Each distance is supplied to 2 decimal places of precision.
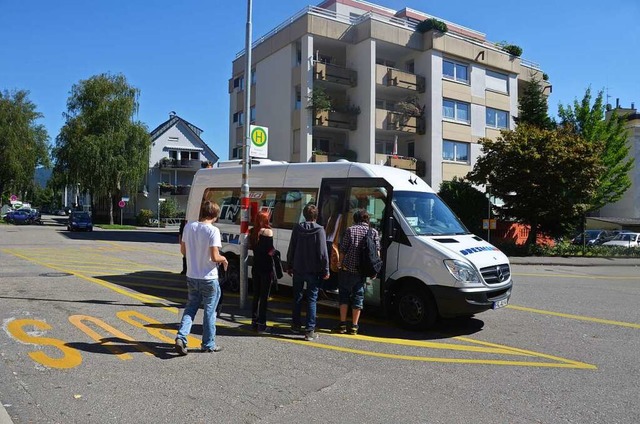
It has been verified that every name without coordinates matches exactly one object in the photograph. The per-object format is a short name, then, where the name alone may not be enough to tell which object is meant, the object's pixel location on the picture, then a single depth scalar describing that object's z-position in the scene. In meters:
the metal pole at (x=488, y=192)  24.83
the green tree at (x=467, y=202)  27.22
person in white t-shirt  5.73
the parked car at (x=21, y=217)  47.20
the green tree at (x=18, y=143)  48.84
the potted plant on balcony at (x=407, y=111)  31.70
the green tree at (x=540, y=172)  23.02
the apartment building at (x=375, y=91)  30.34
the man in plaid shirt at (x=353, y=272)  6.78
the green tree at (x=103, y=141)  46.47
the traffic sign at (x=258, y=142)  9.31
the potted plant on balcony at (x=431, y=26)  32.31
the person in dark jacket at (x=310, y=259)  6.56
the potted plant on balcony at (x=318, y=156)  29.02
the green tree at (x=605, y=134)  33.94
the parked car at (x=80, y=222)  36.78
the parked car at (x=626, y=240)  28.30
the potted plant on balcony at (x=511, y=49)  37.50
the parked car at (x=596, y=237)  30.90
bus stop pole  8.38
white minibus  6.87
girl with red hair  6.79
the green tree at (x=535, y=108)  31.84
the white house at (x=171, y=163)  57.66
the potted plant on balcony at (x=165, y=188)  57.19
